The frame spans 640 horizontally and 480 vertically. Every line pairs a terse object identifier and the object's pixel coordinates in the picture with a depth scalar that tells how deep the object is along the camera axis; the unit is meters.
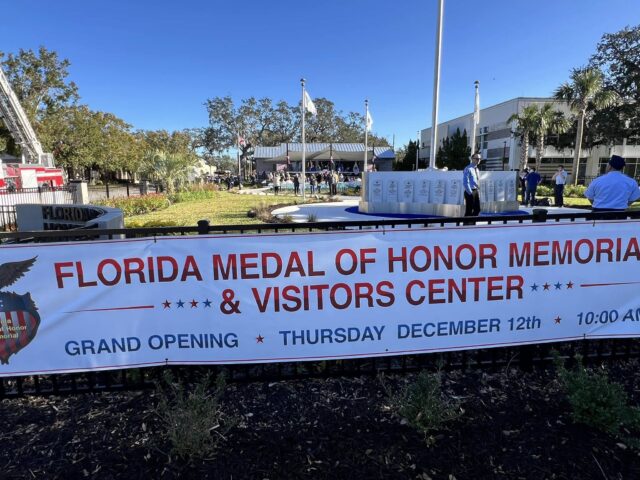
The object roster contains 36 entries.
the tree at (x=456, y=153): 57.81
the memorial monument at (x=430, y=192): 14.44
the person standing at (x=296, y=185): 31.36
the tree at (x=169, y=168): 27.19
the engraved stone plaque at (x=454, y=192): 14.22
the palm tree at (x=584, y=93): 35.91
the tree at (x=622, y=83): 36.28
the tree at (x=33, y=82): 41.19
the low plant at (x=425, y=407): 2.53
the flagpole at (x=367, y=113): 31.30
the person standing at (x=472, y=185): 9.75
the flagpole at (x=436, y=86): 15.74
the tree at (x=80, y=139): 44.66
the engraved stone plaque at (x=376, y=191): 16.02
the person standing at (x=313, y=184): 31.27
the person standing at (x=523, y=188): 20.25
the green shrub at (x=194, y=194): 24.70
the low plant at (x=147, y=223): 11.06
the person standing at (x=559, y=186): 18.34
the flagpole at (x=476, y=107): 26.44
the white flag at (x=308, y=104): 24.64
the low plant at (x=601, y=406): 2.41
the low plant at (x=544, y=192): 26.46
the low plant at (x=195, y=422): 2.37
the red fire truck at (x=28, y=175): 28.10
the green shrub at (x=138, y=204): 17.66
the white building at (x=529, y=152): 54.62
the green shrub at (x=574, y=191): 27.08
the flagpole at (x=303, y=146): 24.50
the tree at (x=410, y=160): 66.44
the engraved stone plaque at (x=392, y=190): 15.81
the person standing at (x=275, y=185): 31.36
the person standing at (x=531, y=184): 18.45
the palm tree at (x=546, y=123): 40.34
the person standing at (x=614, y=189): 5.52
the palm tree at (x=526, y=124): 40.72
